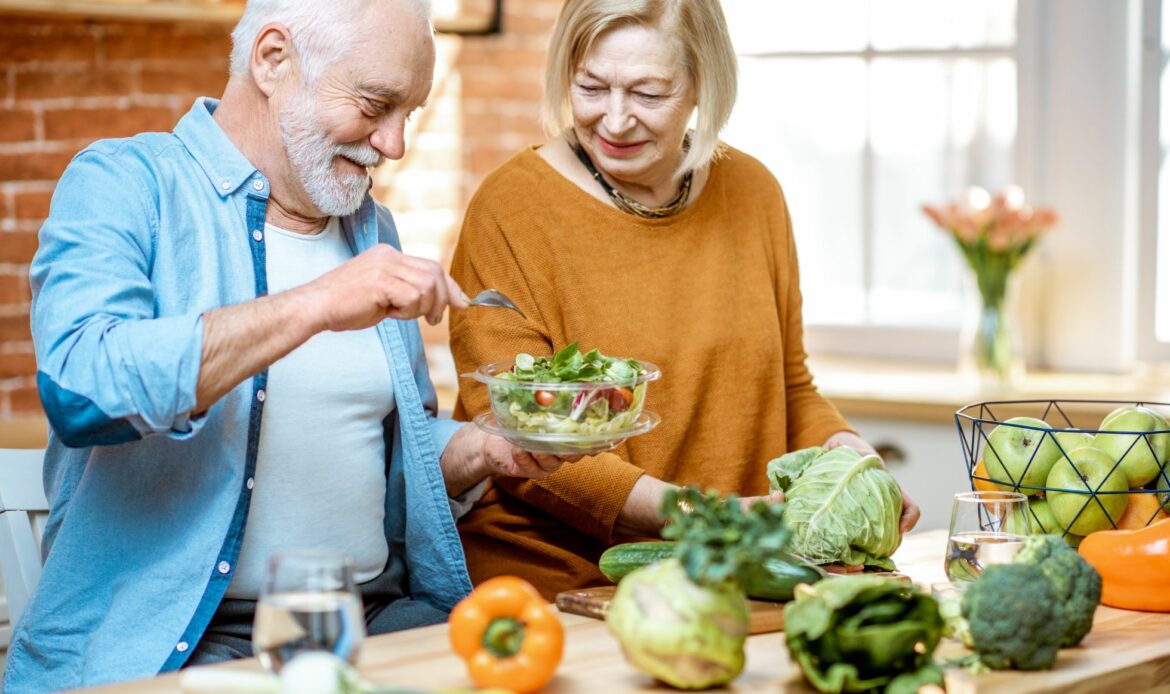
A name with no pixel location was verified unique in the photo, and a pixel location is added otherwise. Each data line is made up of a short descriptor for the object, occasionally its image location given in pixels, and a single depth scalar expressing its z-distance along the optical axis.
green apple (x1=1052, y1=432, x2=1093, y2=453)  1.85
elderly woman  2.26
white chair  2.05
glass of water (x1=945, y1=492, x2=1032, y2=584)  1.71
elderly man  1.68
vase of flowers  3.51
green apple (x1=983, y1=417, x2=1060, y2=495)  1.85
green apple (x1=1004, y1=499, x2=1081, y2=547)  1.85
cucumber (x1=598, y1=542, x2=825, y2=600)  1.70
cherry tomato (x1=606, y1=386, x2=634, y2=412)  1.80
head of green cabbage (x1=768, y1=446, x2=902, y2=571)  1.86
